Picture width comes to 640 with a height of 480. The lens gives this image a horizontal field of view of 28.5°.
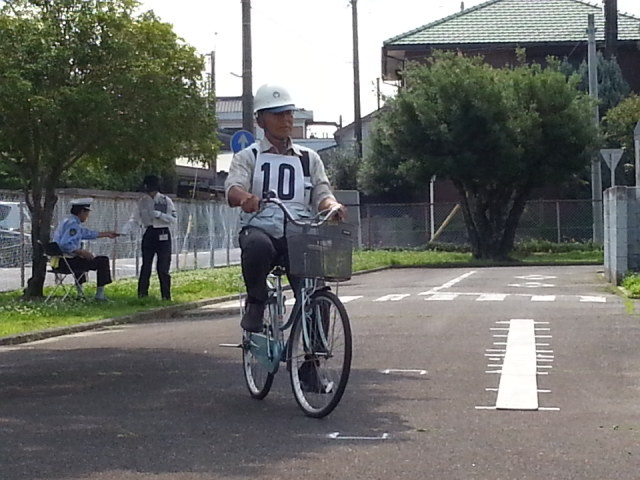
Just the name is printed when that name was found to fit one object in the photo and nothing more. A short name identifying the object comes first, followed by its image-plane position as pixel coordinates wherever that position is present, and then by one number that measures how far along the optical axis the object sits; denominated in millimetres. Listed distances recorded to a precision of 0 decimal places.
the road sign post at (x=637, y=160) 22484
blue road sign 20859
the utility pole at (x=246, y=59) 27000
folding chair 16656
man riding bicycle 7454
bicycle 7066
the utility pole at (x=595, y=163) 35562
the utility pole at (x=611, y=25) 43125
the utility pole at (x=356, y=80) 49000
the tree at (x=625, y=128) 36062
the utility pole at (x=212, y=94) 17203
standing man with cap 17375
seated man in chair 16781
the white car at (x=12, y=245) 23559
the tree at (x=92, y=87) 15766
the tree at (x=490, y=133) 34344
